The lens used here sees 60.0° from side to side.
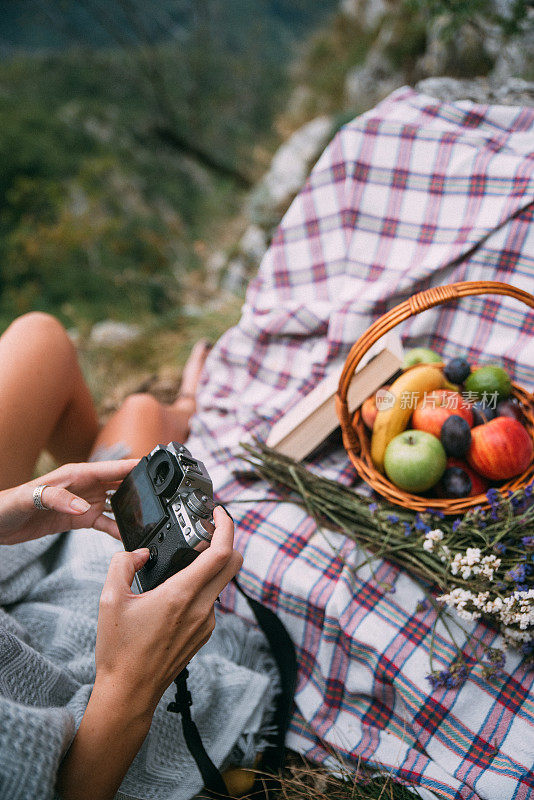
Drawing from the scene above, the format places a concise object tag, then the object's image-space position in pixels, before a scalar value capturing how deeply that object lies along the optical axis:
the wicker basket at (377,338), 0.96
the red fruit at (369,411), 1.17
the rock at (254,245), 3.12
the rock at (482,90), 1.64
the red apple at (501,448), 0.99
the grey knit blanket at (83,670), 0.76
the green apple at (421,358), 1.26
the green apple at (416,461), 1.00
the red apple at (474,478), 1.06
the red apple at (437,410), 1.07
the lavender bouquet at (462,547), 0.87
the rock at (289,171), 3.19
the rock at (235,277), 3.10
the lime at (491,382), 1.08
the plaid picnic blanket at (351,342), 0.92
